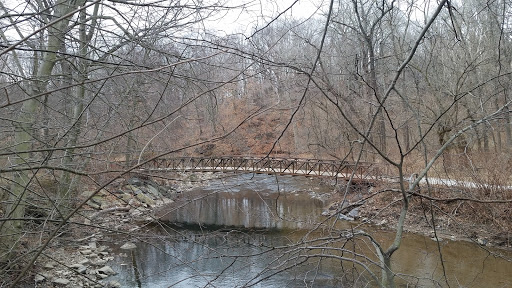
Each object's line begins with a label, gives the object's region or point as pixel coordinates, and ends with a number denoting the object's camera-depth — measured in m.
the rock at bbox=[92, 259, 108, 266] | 8.86
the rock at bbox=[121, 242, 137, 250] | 10.29
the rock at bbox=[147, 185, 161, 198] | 16.97
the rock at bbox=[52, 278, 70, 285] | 7.02
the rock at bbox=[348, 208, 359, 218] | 13.09
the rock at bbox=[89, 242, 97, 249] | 9.90
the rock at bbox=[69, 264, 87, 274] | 8.13
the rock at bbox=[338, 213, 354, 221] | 12.64
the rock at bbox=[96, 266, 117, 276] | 8.35
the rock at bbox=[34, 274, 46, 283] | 6.46
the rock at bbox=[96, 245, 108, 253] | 9.84
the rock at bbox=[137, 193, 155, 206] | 15.11
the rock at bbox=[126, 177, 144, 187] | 16.71
